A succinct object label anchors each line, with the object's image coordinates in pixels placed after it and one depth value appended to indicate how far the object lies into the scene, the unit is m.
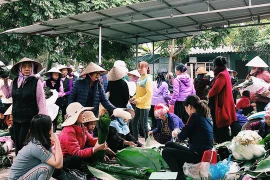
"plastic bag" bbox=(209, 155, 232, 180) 3.92
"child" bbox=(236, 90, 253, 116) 7.79
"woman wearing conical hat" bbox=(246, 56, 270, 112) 6.30
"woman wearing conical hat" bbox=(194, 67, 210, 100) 7.89
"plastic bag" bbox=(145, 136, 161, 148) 5.62
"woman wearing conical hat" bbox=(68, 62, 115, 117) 5.04
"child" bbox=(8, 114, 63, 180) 3.52
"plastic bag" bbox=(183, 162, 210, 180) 4.00
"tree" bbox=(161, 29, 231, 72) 13.35
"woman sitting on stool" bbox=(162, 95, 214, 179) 4.19
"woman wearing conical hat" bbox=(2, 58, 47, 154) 4.31
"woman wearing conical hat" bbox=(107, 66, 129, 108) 5.71
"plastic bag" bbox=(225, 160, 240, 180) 3.89
